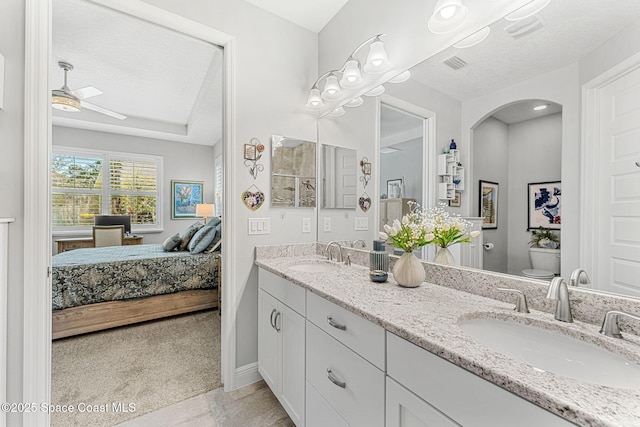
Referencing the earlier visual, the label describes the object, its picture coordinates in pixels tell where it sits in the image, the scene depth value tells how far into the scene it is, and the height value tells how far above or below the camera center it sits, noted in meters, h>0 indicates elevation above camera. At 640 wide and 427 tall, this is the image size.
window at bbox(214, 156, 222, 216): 5.72 +0.53
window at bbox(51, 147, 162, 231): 4.71 +0.45
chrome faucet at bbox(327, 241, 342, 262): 1.93 -0.28
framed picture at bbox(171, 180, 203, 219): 5.59 +0.30
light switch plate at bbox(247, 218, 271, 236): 1.93 -0.10
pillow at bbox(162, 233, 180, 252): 3.46 -0.42
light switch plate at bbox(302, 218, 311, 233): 2.18 -0.10
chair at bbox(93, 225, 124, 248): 4.47 -0.40
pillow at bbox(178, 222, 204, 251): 3.57 -0.34
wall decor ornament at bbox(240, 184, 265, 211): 1.91 +0.10
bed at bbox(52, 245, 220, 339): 2.52 -0.79
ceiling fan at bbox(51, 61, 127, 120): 2.77 +1.22
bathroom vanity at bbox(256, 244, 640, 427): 0.53 -0.41
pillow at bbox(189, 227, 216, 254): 3.35 -0.35
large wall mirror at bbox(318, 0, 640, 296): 0.87 +0.43
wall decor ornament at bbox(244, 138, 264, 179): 1.91 +0.41
